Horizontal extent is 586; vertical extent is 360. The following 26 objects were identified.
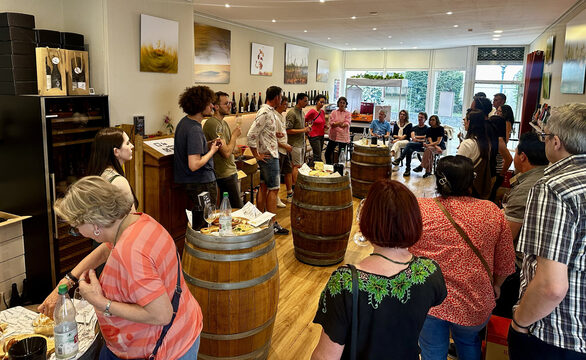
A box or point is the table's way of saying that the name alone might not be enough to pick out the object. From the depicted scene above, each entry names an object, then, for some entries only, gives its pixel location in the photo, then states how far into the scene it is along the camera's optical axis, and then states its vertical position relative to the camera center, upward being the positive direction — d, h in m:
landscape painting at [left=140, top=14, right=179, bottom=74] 4.57 +0.68
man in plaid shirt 1.56 -0.50
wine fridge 3.43 -0.55
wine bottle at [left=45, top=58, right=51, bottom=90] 3.49 +0.22
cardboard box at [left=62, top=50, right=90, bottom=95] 3.72 +0.28
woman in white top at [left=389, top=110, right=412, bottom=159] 9.65 -0.54
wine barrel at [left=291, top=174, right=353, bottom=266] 4.16 -1.07
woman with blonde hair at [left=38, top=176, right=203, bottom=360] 1.53 -0.64
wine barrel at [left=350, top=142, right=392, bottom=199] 6.74 -0.85
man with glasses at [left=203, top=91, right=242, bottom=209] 4.36 -0.50
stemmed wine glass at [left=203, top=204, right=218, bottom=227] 2.76 -0.71
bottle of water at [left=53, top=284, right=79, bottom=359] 1.60 -0.84
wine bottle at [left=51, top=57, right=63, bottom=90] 3.56 +0.21
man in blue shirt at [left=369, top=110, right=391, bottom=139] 9.70 -0.35
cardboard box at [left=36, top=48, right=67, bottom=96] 3.49 +0.25
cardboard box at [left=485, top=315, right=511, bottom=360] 2.48 -1.30
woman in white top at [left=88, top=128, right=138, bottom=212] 2.51 -0.29
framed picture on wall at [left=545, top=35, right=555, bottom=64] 7.89 +1.28
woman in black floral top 1.38 -0.59
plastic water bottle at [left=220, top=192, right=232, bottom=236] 2.55 -0.70
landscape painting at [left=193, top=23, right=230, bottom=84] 7.39 +0.95
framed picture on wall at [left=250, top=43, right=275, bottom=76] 9.13 +1.08
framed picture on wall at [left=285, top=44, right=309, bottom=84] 10.91 +1.21
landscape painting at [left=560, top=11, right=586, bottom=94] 5.16 +0.78
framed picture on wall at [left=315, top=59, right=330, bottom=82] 13.35 +1.27
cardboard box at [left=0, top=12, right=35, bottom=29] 3.32 +0.64
